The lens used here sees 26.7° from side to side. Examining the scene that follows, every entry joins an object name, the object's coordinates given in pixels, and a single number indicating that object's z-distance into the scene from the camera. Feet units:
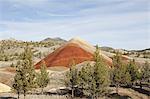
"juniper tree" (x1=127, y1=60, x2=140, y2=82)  312.09
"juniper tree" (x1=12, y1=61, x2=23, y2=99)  185.75
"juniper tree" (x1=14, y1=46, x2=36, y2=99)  185.16
